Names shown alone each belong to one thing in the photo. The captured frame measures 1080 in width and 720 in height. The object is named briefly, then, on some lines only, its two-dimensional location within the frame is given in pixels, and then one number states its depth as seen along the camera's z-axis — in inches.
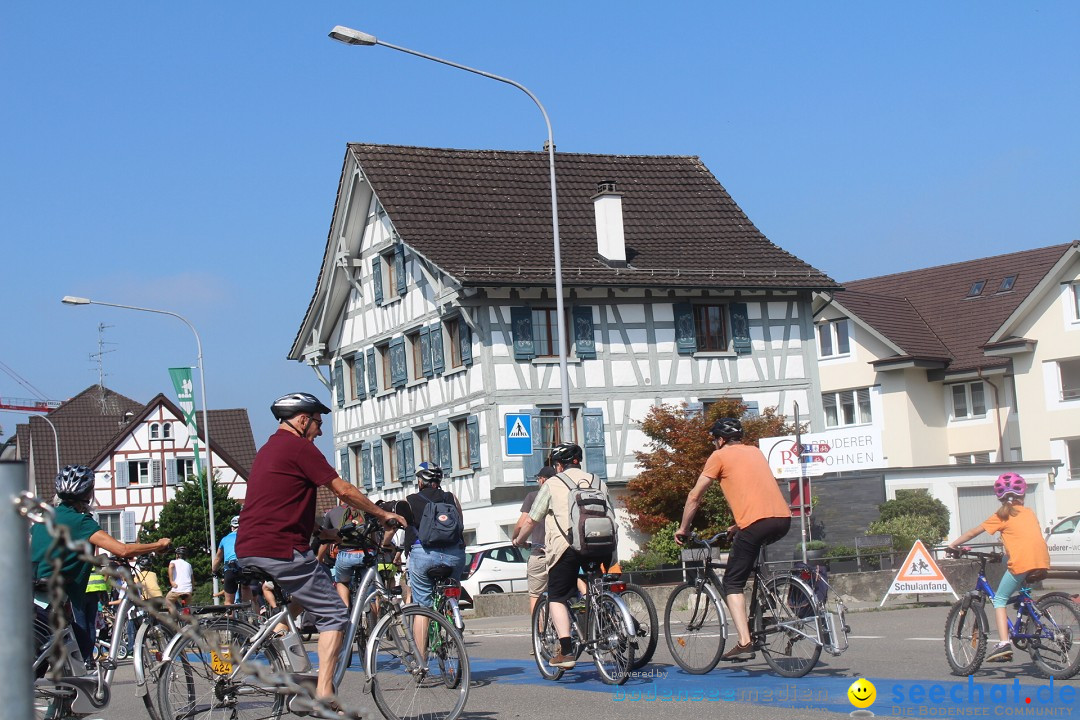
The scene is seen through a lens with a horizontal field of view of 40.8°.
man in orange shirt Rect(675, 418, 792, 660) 402.0
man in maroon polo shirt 304.7
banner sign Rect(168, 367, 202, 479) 1647.4
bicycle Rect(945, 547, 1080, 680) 380.2
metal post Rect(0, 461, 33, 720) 107.0
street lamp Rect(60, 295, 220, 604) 1648.6
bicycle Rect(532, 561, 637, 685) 403.9
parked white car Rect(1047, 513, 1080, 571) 1218.0
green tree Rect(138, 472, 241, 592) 2266.2
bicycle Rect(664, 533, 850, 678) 390.9
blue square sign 993.5
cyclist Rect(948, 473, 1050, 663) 400.8
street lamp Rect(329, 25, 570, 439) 914.7
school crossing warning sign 762.8
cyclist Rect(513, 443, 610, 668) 417.7
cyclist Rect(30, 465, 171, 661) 314.7
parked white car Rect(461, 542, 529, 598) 1343.5
